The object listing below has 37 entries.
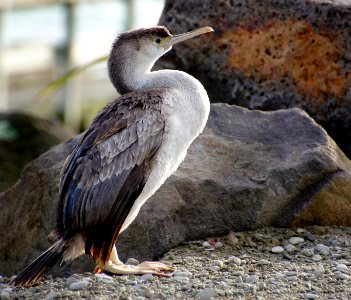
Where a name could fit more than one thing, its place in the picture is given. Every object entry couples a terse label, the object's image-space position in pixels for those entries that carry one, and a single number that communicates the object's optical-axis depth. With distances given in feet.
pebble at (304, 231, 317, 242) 53.70
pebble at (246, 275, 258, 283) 47.18
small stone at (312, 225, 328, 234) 54.44
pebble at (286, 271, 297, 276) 48.05
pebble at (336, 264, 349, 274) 48.43
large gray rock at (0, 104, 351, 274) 53.98
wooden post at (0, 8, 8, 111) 106.11
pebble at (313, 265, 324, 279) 47.77
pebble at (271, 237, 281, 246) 53.26
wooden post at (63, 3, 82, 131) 110.73
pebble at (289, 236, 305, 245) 53.26
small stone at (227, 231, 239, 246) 53.42
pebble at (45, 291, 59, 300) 45.19
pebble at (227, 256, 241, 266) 50.21
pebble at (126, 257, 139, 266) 52.24
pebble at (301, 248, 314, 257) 51.93
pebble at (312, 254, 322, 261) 51.17
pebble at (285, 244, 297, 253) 52.44
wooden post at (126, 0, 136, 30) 115.03
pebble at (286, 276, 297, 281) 47.40
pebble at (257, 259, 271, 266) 50.37
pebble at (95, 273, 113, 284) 46.94
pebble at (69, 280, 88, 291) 46.19
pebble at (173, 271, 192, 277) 47.98
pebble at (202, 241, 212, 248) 53.36
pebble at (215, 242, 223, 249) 53.21
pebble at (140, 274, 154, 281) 47.32
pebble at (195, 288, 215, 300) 44.57
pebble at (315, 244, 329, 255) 51.94
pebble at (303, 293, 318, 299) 45.03
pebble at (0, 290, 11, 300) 45.60
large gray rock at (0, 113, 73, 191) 71.41
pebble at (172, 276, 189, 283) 47.01
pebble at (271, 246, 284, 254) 52.47
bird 47.55
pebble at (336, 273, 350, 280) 47.46
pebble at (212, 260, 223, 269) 49.65
